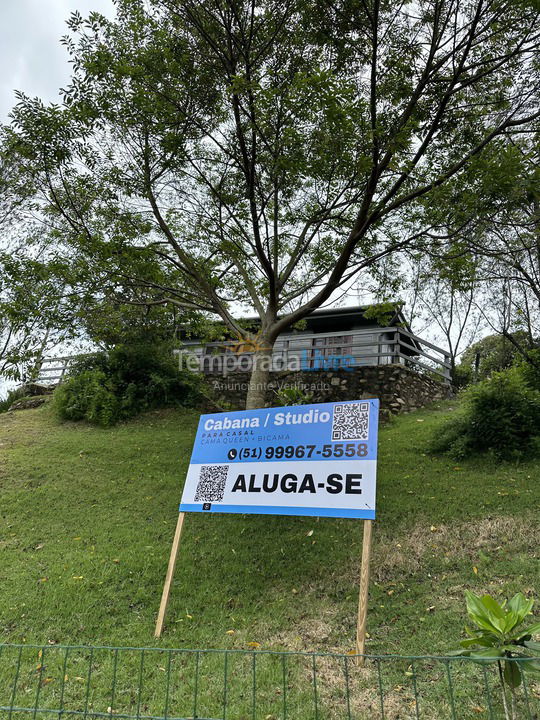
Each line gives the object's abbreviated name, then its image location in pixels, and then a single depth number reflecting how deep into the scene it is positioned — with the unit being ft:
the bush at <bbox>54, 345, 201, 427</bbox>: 36.01
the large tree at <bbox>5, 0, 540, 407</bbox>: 17.78
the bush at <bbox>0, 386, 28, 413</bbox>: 45.44
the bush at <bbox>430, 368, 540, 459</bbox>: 22.43
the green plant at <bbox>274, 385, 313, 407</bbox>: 26.18
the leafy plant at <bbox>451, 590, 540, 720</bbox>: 5.26
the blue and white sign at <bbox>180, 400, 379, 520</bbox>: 12.19
